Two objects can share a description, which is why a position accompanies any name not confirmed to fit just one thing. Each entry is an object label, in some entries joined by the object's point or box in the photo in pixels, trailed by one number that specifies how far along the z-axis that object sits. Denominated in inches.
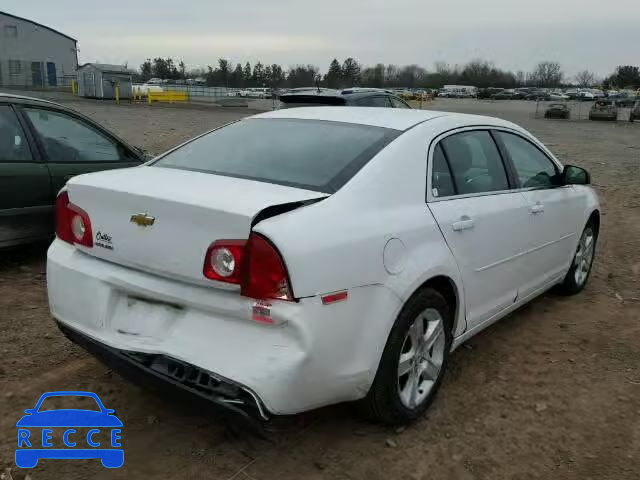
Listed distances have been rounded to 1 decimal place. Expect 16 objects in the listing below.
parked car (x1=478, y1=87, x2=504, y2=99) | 3262.8
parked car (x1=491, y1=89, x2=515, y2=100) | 3159.5
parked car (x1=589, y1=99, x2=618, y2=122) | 1349.7
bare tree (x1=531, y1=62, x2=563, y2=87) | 5024.6
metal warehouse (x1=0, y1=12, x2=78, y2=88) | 2075.5
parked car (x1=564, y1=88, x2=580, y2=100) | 2992.1
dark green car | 201.3
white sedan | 95.7
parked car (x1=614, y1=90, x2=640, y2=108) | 1782.0
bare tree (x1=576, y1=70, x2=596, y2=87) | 5276.6
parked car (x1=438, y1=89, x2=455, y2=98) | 3371.6
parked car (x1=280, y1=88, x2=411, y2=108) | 379.6
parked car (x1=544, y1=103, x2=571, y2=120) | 1405.0
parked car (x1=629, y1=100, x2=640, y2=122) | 1334.9
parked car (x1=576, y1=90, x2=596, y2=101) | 2863.7
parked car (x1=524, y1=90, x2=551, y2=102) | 2868.6
